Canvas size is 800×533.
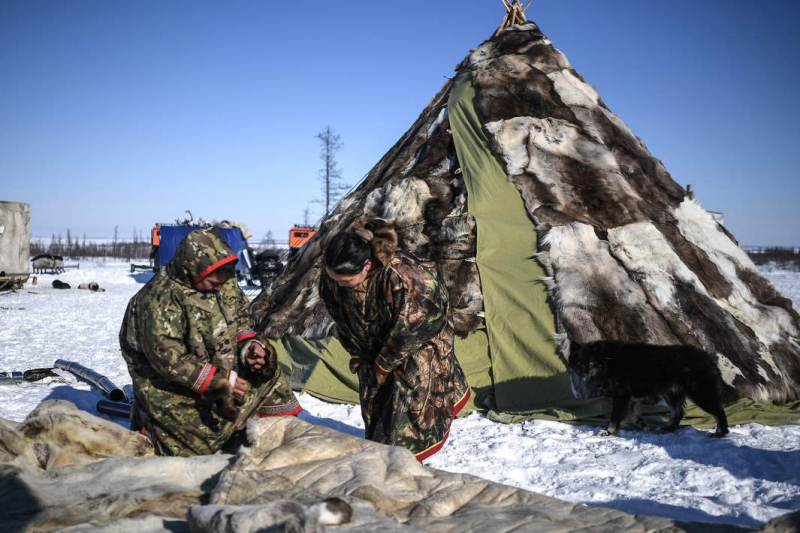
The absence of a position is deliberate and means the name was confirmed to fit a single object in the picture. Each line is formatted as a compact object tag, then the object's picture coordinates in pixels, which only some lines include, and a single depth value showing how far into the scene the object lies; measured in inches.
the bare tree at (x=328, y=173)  1139.9
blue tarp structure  690.8
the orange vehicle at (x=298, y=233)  711.2
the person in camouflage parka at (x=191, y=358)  119.8
